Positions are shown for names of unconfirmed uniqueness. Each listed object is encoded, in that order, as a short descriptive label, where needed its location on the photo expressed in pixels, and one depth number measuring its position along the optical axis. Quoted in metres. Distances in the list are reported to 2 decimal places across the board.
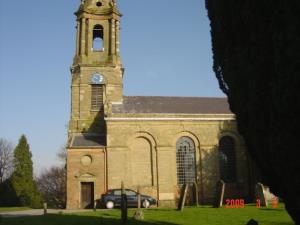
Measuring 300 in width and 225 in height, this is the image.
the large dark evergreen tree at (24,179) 44.91
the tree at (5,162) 62.86
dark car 27.91
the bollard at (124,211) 15.05
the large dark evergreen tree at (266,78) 6.77
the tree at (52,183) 63.36
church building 31.45
